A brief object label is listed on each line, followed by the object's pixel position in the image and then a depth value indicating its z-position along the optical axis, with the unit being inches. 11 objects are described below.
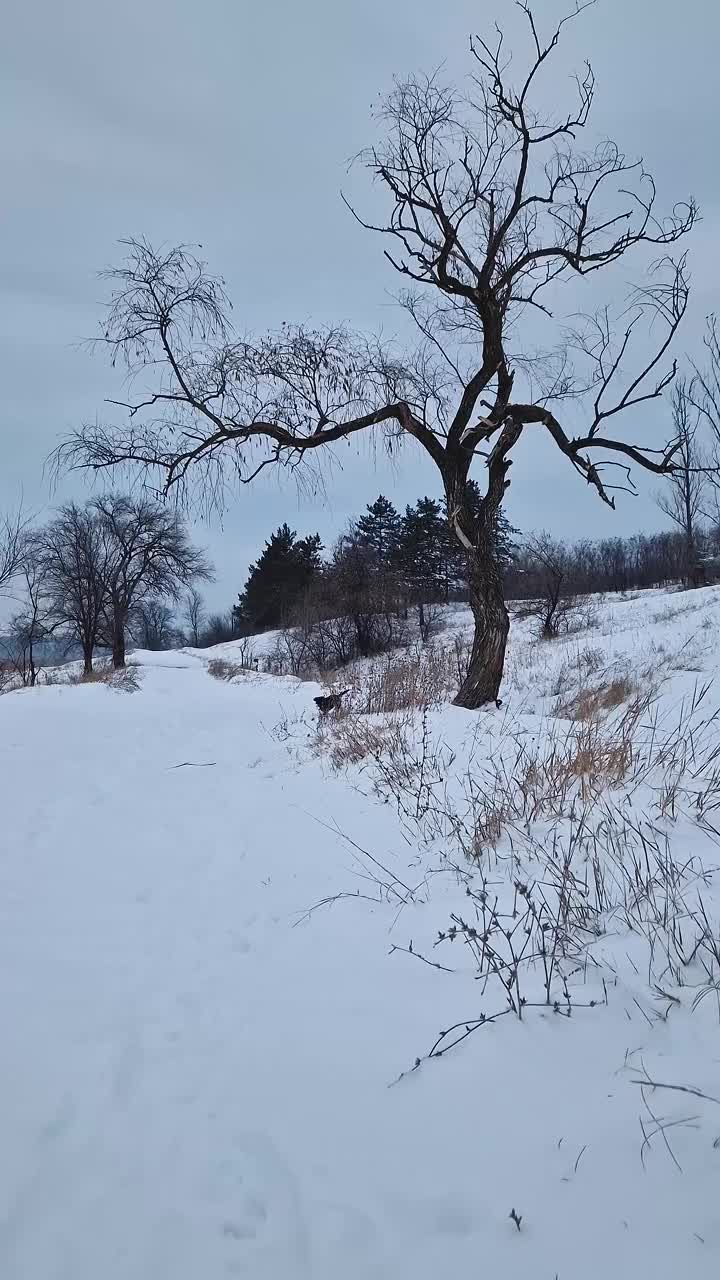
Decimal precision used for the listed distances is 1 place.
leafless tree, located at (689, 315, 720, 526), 419.4
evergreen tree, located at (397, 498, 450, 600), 1501.8
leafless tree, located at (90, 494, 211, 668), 1210.6
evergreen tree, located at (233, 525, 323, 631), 1824.6
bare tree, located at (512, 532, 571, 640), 1008.2
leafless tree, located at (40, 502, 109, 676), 1173.1
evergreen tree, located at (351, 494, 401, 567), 1838.1
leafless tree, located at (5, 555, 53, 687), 1016.9
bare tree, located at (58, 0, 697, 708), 271.6
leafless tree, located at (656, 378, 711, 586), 1162.6
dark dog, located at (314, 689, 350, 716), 313.8
